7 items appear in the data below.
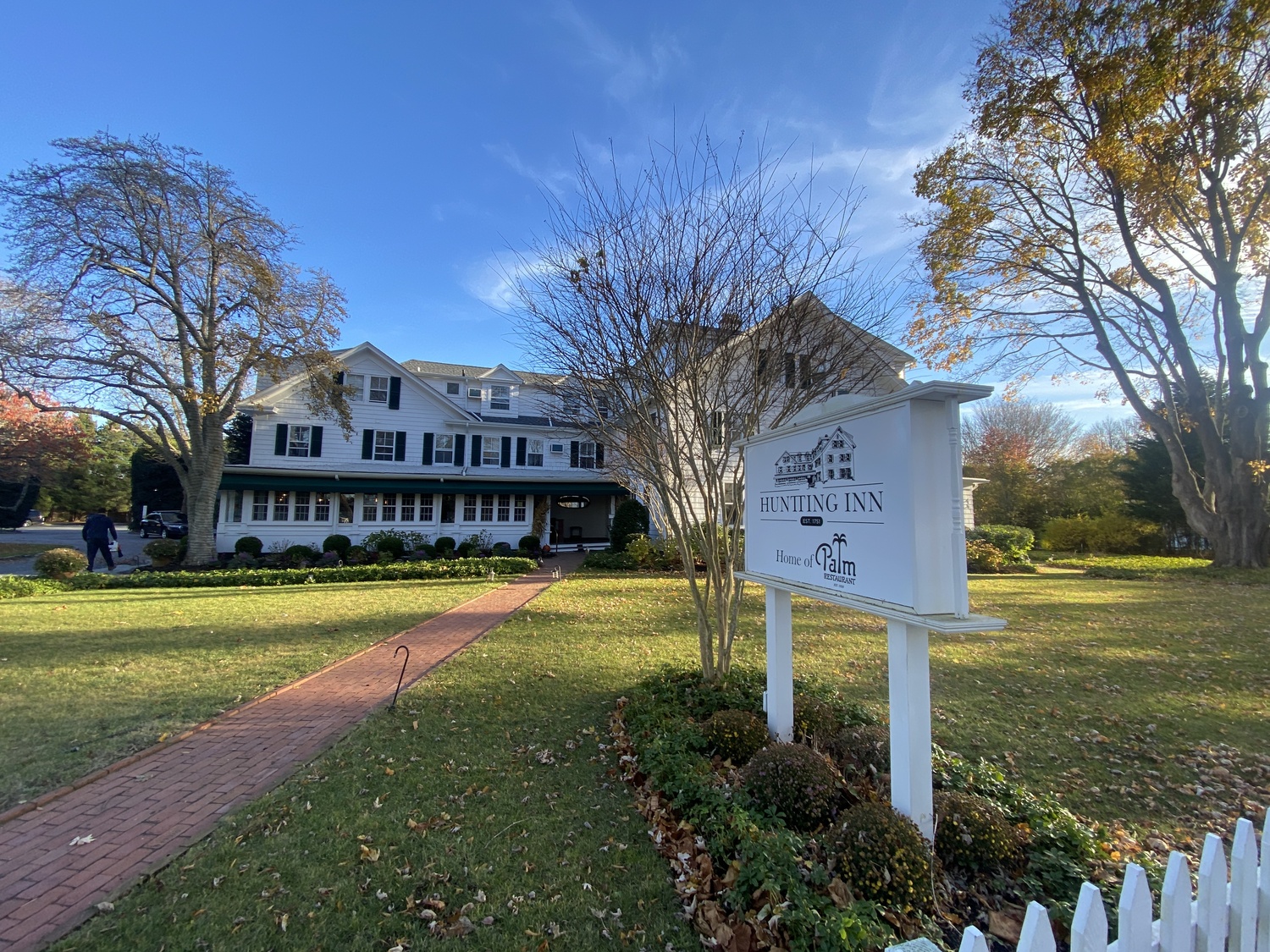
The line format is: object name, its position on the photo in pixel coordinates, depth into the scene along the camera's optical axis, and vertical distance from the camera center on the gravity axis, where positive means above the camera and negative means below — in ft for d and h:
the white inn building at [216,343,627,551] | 69.36 +7.64
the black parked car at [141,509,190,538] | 92.53 -2.48
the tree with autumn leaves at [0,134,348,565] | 52.08 +23.23
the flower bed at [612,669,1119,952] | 7.79 -5.65
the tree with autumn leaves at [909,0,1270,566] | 43.62 +31.52
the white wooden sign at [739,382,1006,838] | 8.38 -0.19
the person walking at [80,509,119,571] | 54.24 -2.49
